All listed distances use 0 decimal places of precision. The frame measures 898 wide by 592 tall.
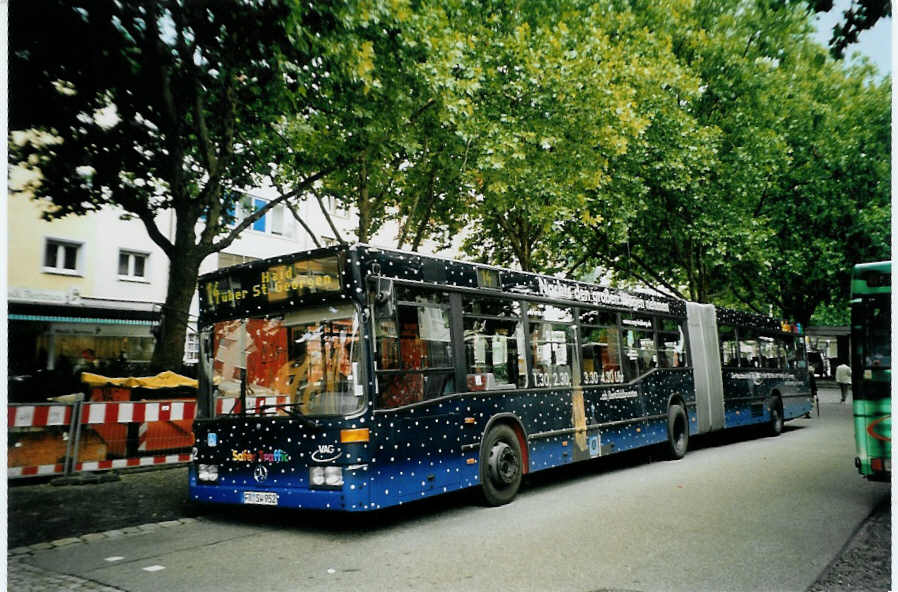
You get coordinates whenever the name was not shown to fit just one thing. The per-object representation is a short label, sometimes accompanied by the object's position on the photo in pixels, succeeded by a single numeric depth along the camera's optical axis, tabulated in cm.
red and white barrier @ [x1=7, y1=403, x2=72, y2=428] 899
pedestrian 2505
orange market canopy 1114
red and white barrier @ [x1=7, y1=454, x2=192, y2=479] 913
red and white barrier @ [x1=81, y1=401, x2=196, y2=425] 978
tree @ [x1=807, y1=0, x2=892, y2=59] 679
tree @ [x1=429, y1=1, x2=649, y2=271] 1392
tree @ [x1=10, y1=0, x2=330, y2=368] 805
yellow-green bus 709
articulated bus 660
